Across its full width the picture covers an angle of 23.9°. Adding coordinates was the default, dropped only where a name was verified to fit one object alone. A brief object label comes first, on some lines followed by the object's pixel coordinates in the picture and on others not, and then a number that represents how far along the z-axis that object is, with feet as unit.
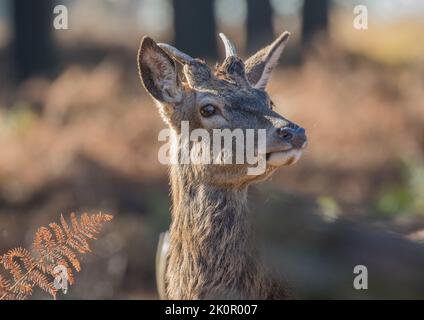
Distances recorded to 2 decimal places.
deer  25.12
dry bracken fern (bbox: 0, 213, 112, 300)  22.66
